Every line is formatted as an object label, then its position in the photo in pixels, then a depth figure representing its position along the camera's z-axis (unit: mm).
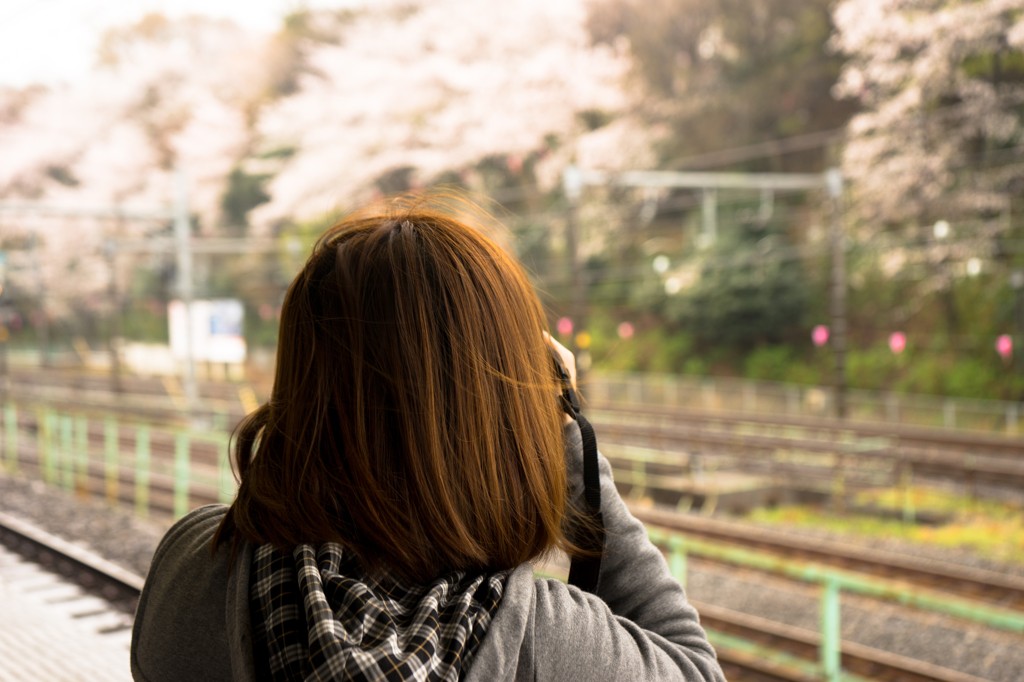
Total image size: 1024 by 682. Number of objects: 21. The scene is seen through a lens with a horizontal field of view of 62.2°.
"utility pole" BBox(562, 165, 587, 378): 15469
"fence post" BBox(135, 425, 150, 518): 9531
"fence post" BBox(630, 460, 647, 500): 11211
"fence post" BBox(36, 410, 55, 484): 11258
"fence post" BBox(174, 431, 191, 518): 8624
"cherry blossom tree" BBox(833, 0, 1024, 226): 19422
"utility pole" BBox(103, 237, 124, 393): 23047
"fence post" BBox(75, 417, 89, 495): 10516
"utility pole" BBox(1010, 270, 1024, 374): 18656
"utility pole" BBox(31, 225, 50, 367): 36281
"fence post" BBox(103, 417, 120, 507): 10448
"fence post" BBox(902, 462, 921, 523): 10402
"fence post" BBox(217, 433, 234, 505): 9992
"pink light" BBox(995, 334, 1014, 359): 18625
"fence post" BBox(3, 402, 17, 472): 12312
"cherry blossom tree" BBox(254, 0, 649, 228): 27125
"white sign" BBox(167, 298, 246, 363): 24609
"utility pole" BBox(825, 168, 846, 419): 16969
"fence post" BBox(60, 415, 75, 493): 10992
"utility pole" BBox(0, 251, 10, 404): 24595
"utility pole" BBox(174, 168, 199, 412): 19188
